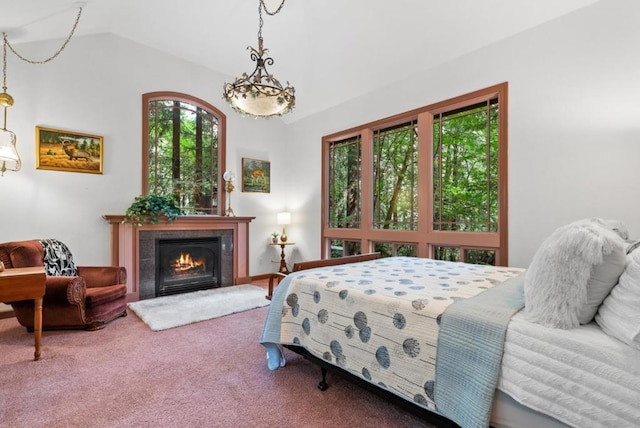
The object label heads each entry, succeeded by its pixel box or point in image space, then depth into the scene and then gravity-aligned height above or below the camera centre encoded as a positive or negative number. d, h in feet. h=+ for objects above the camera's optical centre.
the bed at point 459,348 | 3.34 -1.90
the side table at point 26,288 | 7.53 -1.89
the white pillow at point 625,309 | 3.22 -1.08
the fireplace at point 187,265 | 14.51 -2.58
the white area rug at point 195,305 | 10.95 -3.83
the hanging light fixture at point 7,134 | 10.11 +2.72
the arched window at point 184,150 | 14.80 +3.30
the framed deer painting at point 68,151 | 11.87 +2.58
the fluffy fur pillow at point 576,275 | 3.56 -0.74
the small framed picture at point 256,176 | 17.61 +2.28
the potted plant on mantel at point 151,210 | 13.23 +0.16
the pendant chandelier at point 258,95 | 8.30 +3.31
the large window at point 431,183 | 11.15 +1.36
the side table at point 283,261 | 17.93 -2.79
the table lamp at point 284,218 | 18.53 -0.26
